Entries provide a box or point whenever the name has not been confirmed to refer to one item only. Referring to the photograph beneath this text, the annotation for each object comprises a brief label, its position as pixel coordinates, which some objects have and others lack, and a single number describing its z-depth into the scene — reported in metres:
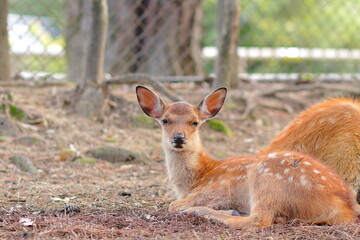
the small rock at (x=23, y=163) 15.00
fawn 10.27
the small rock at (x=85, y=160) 16.14
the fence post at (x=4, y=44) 19.41
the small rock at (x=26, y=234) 9.28
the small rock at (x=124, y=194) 13.06
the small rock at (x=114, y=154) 16.58
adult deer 11.91
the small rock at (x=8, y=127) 17.20
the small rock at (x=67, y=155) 16.12
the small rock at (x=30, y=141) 16.97
